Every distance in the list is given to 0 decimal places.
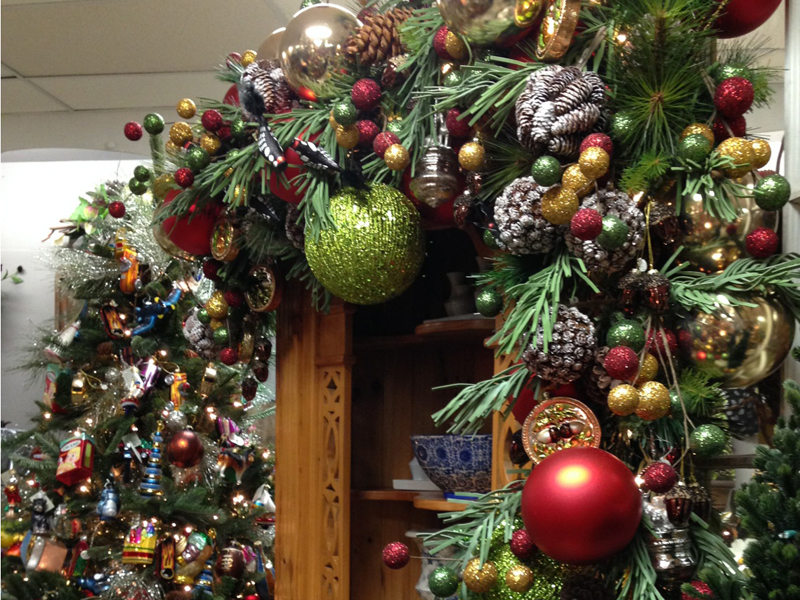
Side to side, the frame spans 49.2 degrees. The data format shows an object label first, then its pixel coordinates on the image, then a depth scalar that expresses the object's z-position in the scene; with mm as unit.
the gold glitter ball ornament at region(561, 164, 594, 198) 981
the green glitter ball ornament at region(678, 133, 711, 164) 964
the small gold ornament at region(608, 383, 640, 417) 912
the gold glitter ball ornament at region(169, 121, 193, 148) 1514
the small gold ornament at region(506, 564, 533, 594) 1007
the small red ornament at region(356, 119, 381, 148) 1272
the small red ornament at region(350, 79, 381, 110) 1251
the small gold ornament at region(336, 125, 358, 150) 1274
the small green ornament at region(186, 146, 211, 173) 1435
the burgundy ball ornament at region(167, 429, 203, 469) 2379
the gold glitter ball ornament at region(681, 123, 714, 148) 991
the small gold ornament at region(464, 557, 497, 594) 1028
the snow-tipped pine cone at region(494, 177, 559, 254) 1022
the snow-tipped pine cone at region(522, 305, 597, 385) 976
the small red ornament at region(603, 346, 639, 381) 915
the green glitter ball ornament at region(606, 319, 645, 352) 952
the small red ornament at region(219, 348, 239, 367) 1543
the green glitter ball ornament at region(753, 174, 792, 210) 934
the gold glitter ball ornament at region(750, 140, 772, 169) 955
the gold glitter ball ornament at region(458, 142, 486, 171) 1120
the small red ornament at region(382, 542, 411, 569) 1117
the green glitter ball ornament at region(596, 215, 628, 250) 938
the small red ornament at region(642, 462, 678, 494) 892
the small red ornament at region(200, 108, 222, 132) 1448
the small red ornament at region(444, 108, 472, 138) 1187
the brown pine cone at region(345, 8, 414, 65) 1294
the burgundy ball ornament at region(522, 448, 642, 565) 886
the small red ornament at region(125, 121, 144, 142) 1594
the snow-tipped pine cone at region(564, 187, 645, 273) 971
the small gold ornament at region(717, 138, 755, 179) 955
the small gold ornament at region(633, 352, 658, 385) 950
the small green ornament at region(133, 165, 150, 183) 1610
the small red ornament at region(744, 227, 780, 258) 965
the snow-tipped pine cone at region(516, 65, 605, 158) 997
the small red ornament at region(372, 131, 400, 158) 1218
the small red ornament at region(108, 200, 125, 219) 1962
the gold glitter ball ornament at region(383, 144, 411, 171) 1189
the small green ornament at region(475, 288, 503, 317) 1122
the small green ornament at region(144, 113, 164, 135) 1622
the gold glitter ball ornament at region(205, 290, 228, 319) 1562
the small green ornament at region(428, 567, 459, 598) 1051
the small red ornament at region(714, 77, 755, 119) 990
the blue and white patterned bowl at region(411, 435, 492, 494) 1416
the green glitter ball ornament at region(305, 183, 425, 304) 1273
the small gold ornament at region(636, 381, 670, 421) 917
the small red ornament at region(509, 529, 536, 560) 1040
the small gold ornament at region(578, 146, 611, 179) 959
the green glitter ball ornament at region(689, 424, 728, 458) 904
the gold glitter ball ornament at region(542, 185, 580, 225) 978
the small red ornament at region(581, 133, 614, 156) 984
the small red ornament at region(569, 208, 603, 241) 928
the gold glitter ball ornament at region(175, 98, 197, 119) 1517
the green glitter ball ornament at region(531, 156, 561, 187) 981
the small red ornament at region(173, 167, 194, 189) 1434
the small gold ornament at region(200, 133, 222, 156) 1462
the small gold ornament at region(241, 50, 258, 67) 1495
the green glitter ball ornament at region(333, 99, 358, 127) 1244
